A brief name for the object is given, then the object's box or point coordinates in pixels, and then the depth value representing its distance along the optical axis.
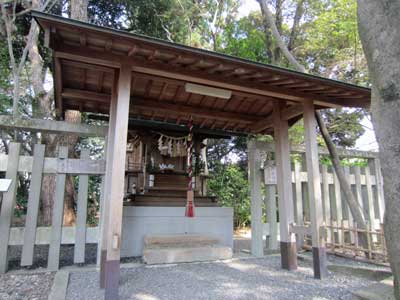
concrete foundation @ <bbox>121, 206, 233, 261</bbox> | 5.15
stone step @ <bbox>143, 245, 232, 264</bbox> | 4.48
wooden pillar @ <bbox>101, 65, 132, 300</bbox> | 2.95
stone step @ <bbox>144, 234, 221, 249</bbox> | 4.81
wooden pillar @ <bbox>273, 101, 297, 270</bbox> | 4.34
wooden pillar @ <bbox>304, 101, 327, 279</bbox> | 3.90
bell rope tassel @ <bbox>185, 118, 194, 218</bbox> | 4.49
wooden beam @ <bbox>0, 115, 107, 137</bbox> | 4.03
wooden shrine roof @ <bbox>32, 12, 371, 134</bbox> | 3.09
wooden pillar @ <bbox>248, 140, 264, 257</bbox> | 5.24
